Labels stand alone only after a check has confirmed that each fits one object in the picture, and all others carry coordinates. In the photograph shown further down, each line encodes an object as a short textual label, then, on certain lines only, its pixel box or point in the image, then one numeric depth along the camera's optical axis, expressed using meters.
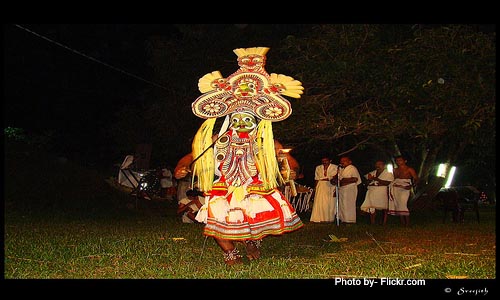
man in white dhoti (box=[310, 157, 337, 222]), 16.20
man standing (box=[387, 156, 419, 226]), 15.34
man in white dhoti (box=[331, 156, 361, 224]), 15.70
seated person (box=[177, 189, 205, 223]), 11.77
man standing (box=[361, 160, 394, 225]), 15.50
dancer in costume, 7.59
